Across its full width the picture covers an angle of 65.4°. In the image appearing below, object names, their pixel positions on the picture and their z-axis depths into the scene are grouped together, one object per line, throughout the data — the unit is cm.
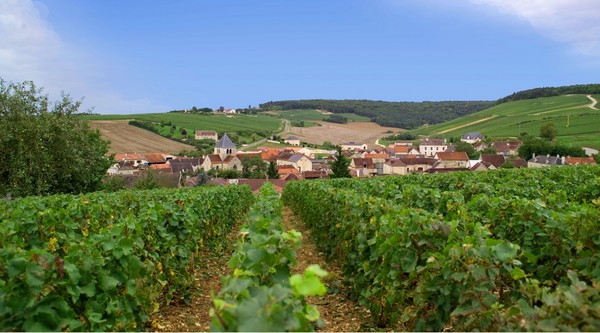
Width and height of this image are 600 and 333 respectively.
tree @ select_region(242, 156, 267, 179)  8672
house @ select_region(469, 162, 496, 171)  7961
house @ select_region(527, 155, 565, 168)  7425
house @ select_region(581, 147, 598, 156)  8116
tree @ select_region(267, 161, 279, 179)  7725
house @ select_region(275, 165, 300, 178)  8366
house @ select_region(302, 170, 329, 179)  7988
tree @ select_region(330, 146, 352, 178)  6350
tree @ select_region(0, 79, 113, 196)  2628
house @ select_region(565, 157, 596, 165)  7135
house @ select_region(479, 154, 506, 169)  8349
